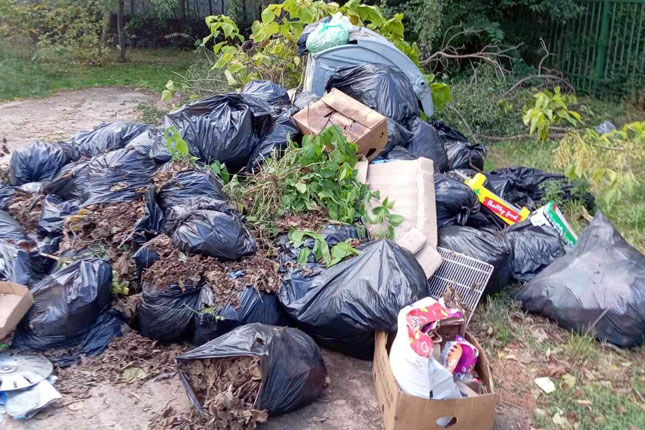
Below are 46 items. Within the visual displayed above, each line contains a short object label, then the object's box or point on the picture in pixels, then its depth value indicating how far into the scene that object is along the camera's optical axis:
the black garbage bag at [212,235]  2.94
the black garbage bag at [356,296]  2.69
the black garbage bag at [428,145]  4.45
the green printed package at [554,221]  3.63
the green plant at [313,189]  3.32
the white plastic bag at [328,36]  4.99
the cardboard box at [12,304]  2.63
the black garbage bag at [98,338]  2.81
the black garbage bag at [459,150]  4.78
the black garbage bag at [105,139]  4.16
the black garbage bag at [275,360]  2.41
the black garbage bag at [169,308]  2.84
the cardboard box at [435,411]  2.22
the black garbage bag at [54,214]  3.37
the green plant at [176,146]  3.44
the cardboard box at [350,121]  3.84
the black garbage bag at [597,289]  2.91
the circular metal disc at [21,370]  2.51
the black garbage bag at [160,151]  3.58
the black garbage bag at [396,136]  4.26
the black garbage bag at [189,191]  3.21
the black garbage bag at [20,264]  3.01
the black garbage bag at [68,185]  3.64
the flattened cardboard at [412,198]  3.17
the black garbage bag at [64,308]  2.76
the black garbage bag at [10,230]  3.28
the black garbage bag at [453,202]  3.65
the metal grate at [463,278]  3.14
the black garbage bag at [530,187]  4.29
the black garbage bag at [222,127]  3.61
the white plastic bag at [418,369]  2.21
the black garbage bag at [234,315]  2.80
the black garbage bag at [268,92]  4.40
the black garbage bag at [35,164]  3.98
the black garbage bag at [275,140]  3.70
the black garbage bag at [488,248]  3.31
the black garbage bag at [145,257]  3.02
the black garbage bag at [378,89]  4.59
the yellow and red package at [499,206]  3.90
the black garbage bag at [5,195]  3.68
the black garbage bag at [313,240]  3.07
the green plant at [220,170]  3.52
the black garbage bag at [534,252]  3.47
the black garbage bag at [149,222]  3.14
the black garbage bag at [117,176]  3.40
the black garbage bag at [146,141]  3.70
